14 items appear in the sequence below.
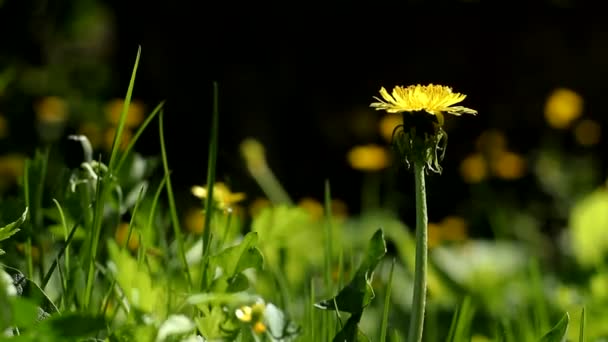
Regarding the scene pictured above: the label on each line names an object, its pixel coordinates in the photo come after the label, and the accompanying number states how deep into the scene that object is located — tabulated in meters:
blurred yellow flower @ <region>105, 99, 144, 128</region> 3.25
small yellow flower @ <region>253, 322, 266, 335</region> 0.82
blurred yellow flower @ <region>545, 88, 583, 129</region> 3.37
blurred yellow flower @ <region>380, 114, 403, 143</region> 3.17
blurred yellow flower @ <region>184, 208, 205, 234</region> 1.76
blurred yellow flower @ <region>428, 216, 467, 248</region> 3.08
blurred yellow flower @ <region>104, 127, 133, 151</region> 2.99
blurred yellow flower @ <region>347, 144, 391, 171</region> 3.25
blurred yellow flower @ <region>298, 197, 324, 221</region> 3.09
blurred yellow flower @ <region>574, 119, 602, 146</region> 3.73
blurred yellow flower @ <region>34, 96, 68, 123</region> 3.02
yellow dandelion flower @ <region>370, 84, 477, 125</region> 0.79
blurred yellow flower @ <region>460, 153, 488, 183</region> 3.29
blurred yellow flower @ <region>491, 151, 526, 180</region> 3.45
